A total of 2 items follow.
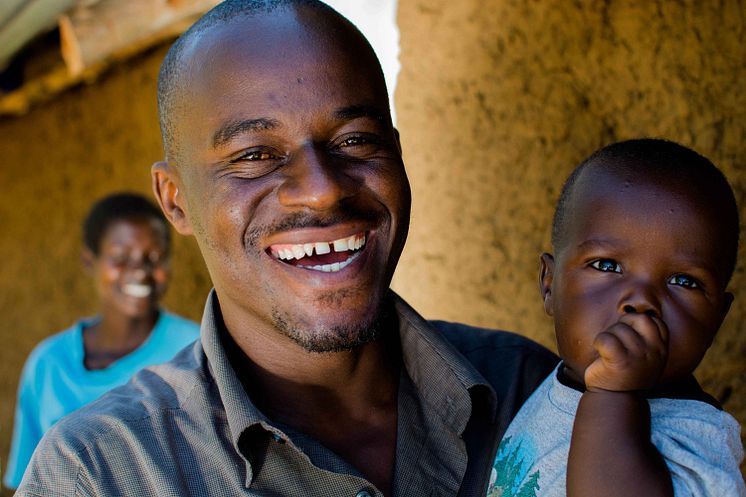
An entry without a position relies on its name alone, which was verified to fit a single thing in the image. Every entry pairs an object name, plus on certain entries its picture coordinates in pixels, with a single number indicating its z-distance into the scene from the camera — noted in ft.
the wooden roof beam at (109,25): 3.73
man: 1.62
